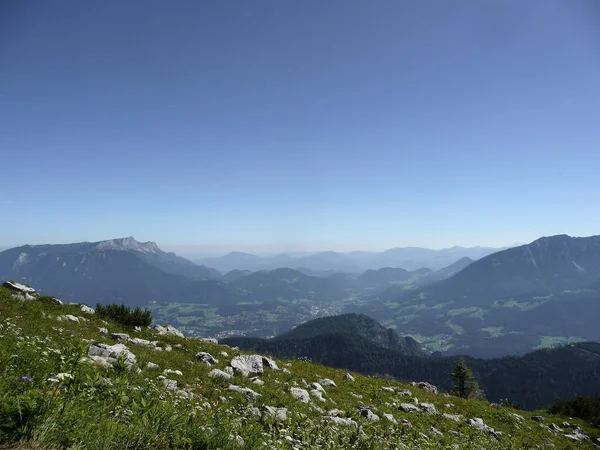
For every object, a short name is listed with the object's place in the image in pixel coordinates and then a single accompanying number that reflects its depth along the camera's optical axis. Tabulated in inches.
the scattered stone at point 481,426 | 765.9
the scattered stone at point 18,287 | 911.7
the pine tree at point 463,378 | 2062.6
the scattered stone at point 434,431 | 647.4
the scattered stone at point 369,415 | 598.8
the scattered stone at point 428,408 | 815.7
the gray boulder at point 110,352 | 519.8
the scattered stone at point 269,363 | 853.8
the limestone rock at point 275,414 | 426.9
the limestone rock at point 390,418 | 628.3
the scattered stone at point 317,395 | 662.3
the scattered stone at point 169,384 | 451.8
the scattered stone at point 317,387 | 732.0
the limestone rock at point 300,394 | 613.3
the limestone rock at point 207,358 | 735.2
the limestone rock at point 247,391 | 532.4
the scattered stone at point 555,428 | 966.9
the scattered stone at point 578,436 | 912.9
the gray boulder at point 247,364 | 730.1
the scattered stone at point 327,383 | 830.3
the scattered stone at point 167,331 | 1016.1
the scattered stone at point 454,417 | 792.9
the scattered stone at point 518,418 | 959.4
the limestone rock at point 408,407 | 776.3
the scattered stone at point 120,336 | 757.1
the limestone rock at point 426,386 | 1282.0
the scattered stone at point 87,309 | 940.0
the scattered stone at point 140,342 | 749.7
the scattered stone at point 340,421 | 511.2
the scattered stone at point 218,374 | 603.2
